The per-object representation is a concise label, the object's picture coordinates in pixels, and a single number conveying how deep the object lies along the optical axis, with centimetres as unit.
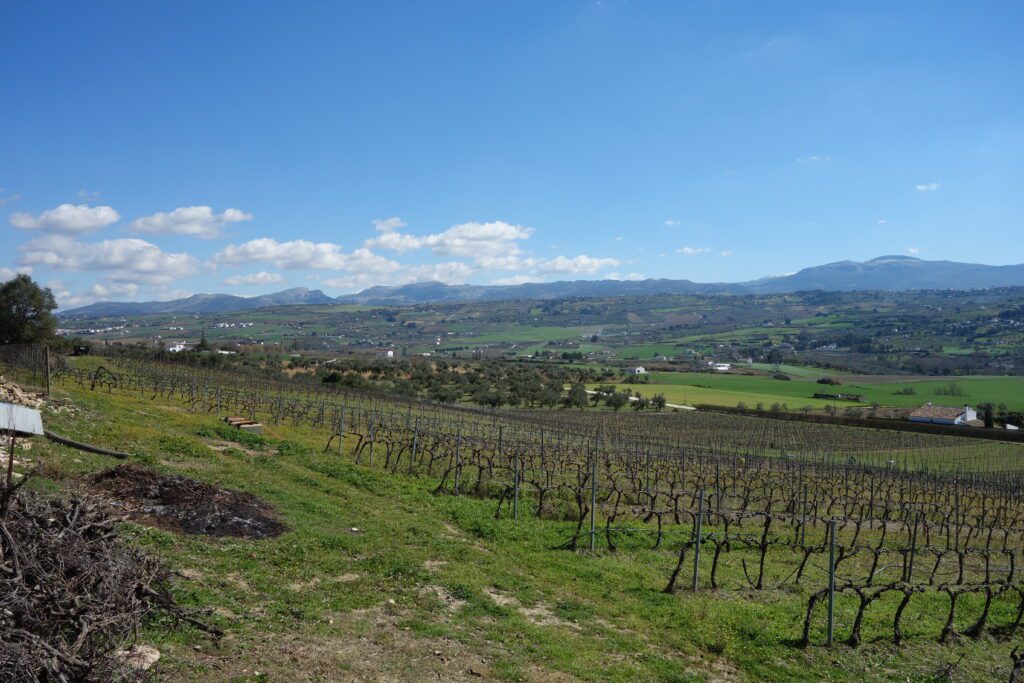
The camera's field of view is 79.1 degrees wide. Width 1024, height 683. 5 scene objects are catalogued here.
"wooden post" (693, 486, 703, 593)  1226
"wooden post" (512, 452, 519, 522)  1634
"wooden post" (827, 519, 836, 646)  1015
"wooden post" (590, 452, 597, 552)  1411
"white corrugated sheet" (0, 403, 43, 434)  1110
